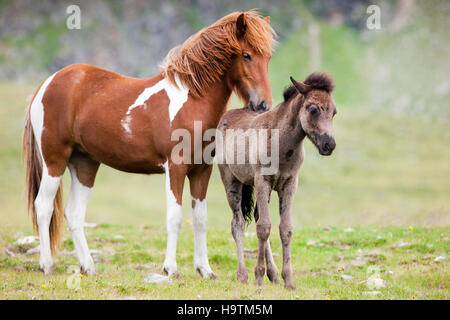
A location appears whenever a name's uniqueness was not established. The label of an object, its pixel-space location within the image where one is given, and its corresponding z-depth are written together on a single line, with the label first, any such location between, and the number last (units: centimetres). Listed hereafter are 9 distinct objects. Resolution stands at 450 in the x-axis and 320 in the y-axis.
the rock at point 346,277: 1849
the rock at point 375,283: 1647
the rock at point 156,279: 1656
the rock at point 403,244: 2197
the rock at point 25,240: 2327
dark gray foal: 1521
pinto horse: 1839
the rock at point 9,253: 2205
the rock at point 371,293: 1524
